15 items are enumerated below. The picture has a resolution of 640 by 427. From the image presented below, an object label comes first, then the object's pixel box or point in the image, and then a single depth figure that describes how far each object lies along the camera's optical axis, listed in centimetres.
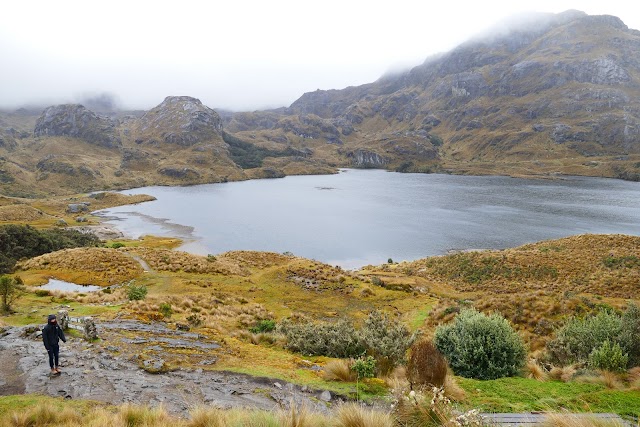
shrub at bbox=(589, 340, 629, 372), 968
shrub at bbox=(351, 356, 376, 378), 969
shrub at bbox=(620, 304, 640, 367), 1038
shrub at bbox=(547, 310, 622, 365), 1146
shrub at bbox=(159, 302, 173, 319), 2040
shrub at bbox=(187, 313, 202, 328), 1818
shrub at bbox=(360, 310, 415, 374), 1148
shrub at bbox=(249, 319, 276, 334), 1882
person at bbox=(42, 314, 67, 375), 1070
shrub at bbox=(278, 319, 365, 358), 1394
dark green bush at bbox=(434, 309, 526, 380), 1097
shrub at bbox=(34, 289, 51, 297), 2466
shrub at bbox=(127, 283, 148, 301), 2395
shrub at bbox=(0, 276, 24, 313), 1895
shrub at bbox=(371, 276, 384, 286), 3588
